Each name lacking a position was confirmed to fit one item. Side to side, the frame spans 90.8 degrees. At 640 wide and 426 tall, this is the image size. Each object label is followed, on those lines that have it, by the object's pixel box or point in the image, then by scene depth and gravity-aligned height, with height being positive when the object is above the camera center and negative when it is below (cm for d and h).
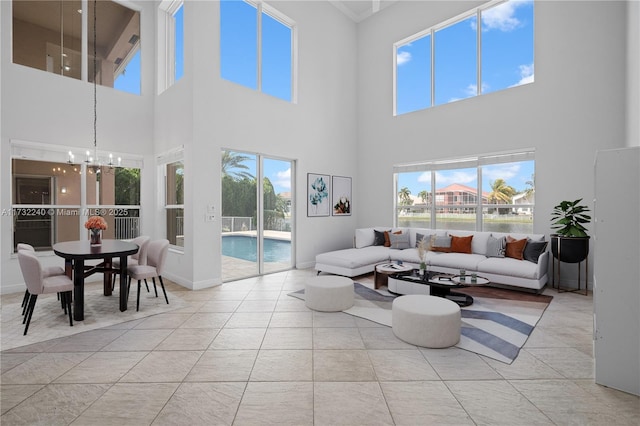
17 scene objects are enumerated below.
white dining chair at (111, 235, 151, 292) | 467 -71
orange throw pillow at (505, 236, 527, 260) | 507 -64
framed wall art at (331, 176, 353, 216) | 740 +32
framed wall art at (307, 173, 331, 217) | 682 +32
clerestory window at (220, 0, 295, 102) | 559 +312
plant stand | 473 -110
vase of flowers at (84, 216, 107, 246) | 416 -24
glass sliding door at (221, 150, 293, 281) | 560 -10
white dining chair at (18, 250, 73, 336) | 330 -76
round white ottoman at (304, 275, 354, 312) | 394 -108
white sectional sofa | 467 -85
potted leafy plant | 455 -41
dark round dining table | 357 -63
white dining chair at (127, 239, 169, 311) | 413 -77
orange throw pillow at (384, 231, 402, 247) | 665 -65
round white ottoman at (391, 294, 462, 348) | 289 -107
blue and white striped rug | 296 -127
